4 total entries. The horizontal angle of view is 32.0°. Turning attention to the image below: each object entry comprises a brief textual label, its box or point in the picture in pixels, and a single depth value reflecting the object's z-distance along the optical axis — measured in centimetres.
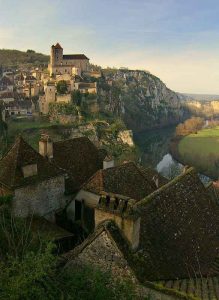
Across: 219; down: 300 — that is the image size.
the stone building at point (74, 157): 2500
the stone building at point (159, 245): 1188
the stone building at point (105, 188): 2150
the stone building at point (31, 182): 2094
